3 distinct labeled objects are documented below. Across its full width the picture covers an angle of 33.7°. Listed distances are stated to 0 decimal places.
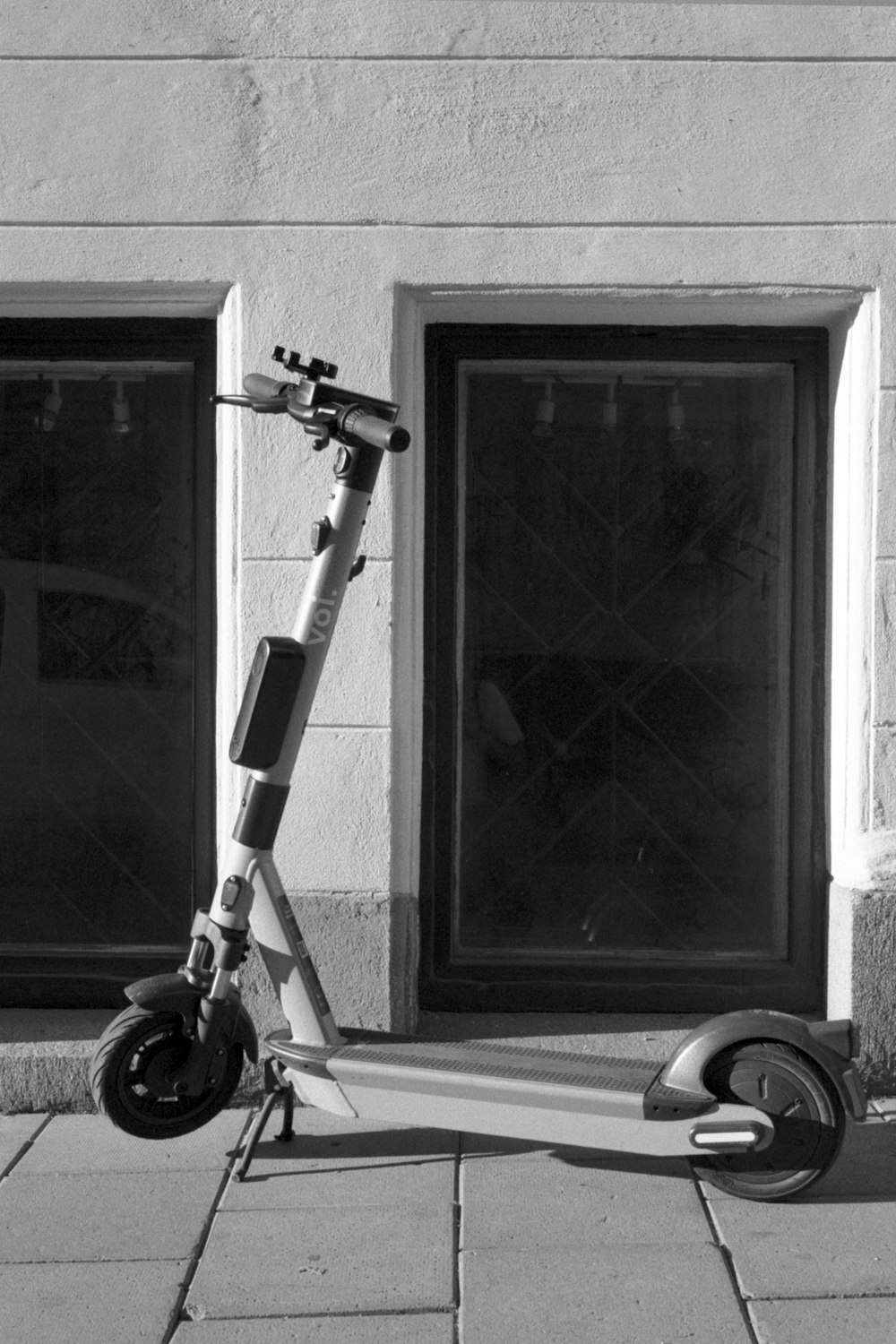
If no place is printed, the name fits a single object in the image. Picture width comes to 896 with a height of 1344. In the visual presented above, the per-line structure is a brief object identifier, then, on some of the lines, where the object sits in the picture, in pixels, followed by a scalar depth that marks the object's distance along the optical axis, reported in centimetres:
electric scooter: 349
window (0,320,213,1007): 478
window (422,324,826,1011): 478
